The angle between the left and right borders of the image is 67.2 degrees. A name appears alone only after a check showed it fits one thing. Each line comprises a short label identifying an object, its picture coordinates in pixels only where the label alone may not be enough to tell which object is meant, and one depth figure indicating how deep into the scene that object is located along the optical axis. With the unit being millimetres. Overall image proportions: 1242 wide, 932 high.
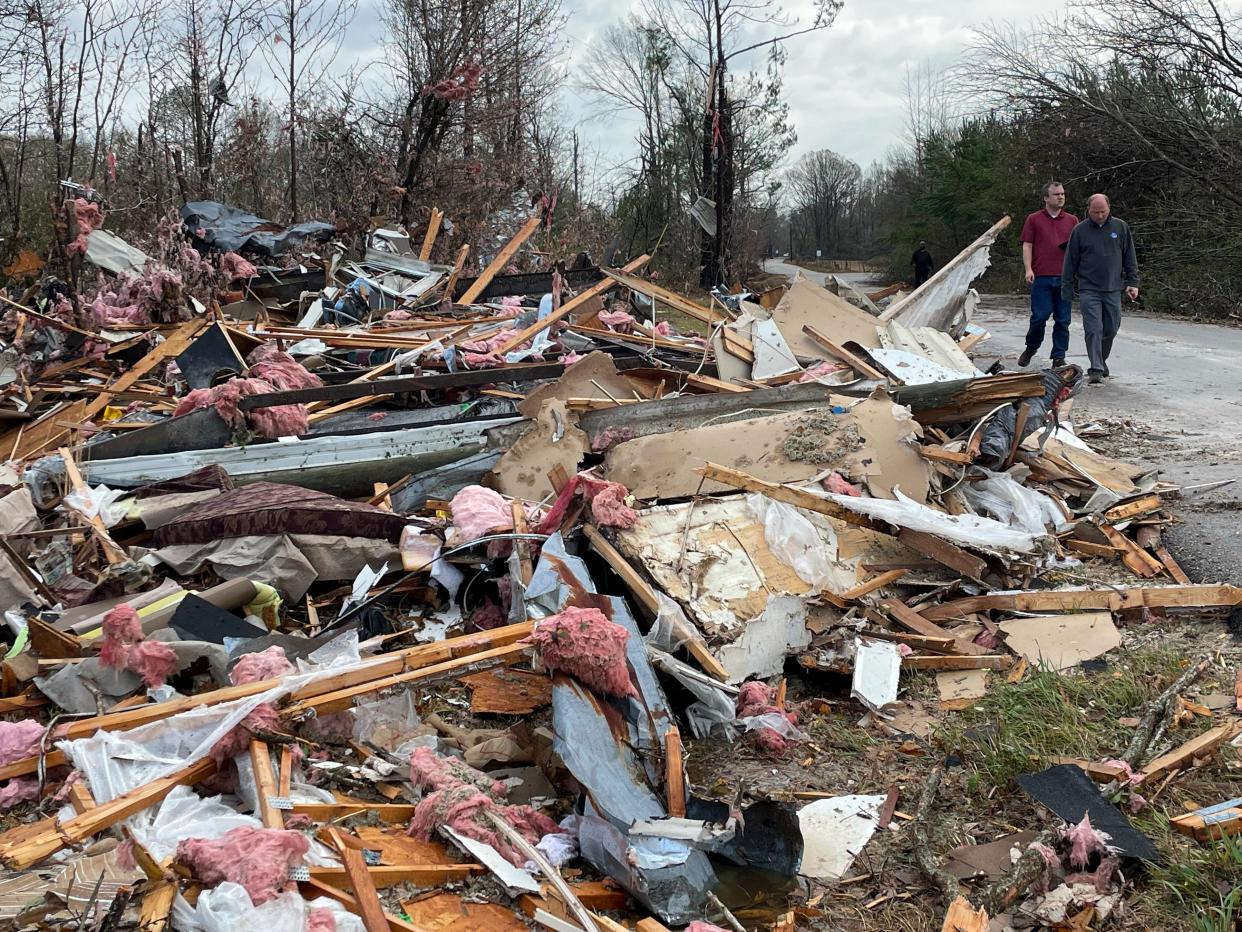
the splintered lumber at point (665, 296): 9023
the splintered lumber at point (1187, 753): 3016
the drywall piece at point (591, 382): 6199
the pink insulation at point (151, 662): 3498
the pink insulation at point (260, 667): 3385
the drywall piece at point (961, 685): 3924
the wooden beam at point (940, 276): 8875
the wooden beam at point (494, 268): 10059
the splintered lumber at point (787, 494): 4715
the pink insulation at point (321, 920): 2279
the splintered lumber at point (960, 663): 4074
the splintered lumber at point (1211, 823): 2637
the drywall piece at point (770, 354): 7043
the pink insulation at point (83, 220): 9086
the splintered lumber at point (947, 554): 4535
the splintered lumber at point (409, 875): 2500
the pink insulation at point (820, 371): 6766
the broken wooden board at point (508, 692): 3854
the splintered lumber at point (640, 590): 3889
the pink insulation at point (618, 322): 9539
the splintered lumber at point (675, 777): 2996
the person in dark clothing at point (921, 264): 22484
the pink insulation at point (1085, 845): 2652
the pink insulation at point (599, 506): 4539
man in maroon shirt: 9133
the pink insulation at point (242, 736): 2947
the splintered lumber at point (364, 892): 2312
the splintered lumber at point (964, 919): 2463
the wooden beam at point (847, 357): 6602
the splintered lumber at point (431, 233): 12414
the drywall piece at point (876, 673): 3918
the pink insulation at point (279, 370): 6836
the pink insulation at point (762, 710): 3635
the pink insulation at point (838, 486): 5012
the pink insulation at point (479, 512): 4703
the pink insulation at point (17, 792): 3020
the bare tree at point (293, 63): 16828
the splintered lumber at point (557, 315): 7758
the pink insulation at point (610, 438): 5547
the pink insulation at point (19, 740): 3119
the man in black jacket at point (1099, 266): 8523
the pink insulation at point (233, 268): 10531
